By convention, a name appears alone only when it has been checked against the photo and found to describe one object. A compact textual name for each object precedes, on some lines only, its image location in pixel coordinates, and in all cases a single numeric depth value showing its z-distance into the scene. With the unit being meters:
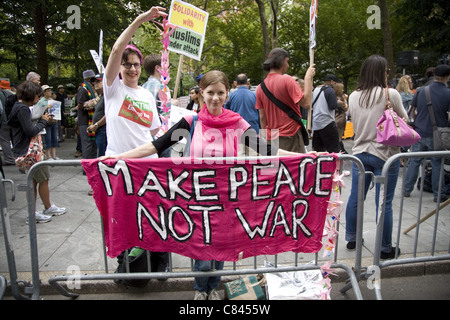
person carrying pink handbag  3.93
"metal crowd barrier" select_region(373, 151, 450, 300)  3.27
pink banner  3.03
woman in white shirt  3.54
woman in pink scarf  2.97
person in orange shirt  4.49
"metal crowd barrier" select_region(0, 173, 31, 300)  3.25
